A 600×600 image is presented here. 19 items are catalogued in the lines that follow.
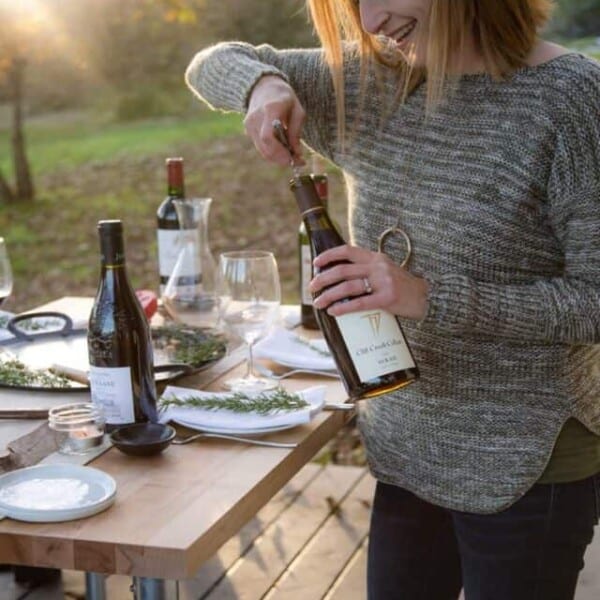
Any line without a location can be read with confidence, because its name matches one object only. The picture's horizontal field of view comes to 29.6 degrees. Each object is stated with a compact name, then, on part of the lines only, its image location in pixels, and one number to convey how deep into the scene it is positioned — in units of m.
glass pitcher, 2.62
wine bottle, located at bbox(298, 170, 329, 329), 2.51
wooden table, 1.40
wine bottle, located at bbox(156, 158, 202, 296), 2.64
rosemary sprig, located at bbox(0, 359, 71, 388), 2.03
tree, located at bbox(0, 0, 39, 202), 7.09
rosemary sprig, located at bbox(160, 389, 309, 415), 1.82
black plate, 2.06
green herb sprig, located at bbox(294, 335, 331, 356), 2.21
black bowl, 1.68
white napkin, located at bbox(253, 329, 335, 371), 2.16
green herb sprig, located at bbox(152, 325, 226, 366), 2.14
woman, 1.55
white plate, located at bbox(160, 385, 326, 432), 1.77
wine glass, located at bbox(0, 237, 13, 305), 2.29
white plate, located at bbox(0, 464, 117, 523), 1.45
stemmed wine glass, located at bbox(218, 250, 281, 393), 1.96
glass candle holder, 1.71
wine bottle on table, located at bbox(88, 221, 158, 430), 1.77
